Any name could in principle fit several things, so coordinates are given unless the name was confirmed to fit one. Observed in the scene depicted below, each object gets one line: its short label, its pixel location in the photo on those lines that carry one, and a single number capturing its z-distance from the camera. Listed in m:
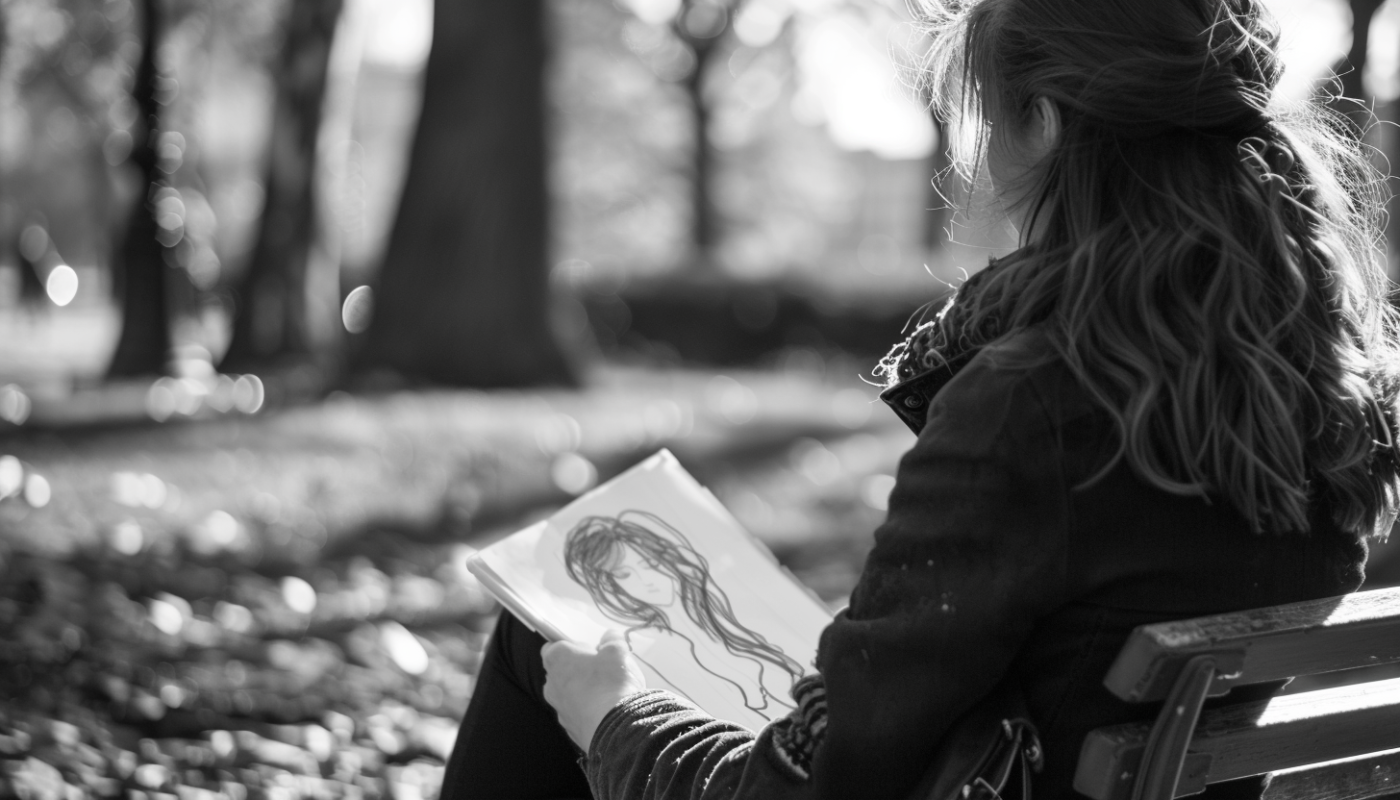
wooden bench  1.35
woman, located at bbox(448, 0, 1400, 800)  1.41
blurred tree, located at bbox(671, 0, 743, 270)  29.95
